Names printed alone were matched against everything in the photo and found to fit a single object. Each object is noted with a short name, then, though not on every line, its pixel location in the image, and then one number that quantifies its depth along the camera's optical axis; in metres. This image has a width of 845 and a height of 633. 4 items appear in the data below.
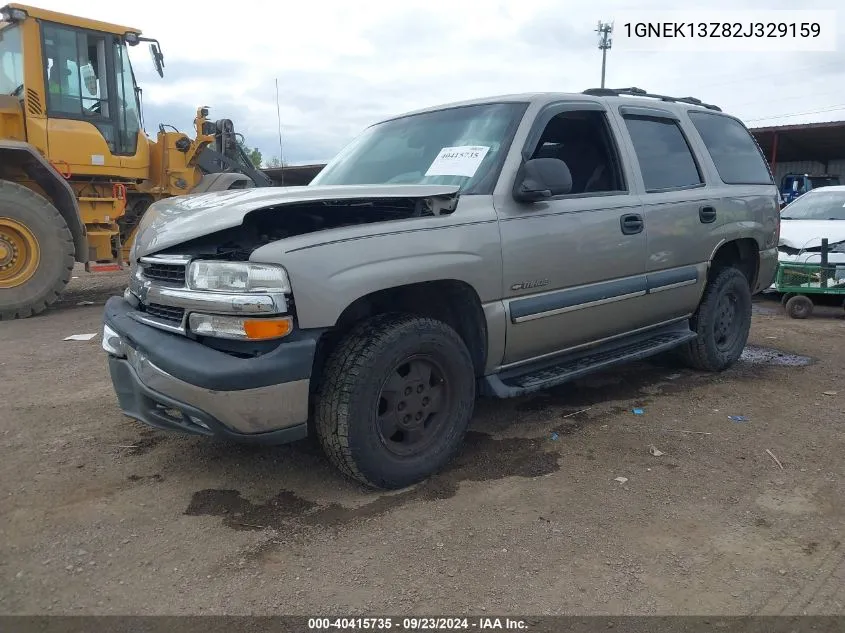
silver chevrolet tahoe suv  2.82
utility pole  41.12
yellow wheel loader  7.80
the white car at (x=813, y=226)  8.15
